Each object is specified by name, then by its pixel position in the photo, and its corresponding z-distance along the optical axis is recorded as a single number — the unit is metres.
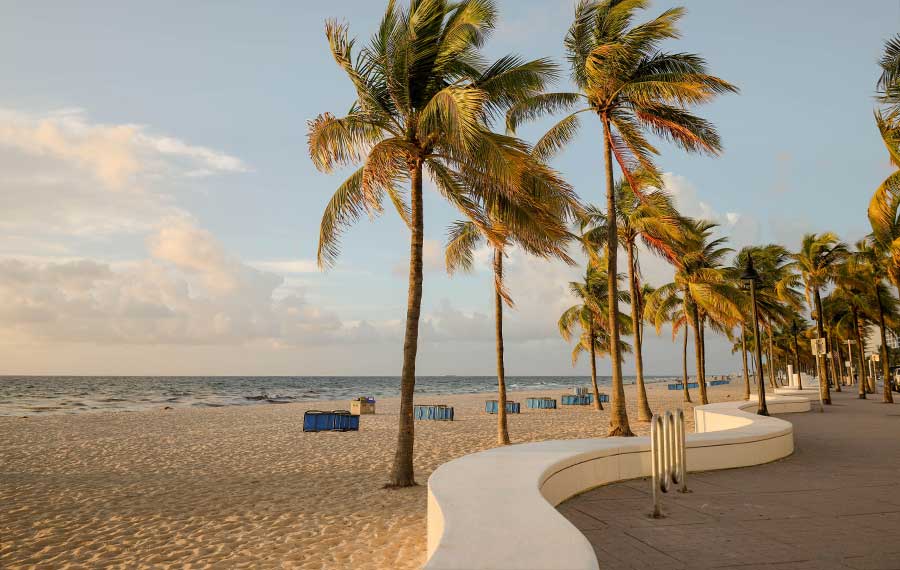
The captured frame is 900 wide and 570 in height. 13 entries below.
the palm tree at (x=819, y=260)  26.36
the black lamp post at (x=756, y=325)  15.83
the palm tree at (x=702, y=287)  24.28
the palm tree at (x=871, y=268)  25.58
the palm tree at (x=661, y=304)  28.17
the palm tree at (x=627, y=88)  13.59
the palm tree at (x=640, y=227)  17.14
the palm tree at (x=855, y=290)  27.20
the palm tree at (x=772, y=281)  30.61
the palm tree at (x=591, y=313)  29.00
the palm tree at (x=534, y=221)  11.00
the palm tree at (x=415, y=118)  9.79
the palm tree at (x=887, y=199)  12.80
